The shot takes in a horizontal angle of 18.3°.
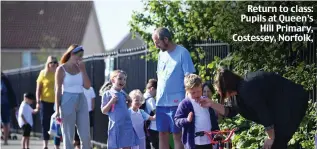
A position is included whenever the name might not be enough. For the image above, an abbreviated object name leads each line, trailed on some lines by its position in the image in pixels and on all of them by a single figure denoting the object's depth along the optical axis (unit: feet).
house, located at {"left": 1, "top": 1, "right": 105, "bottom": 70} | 238.27
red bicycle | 34.04
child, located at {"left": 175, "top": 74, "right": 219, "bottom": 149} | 35.65
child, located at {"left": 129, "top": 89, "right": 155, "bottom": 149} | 44.32
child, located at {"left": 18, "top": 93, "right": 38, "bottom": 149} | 65.67
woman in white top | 45.03
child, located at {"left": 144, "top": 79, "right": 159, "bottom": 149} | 46.24
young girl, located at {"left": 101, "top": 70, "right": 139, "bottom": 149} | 42.52
